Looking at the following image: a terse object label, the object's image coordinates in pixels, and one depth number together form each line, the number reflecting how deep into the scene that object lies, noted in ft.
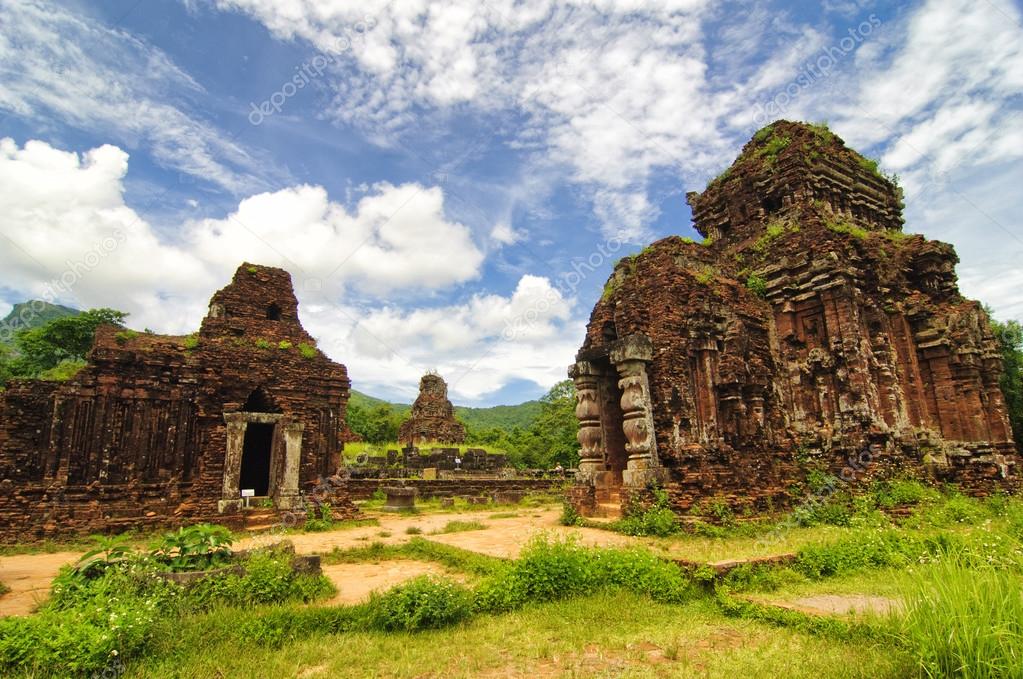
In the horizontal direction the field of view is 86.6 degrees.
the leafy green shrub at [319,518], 42.87
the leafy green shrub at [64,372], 43.65
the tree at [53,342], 132.77
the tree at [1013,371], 79.97
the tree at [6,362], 123.84
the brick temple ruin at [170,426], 40.91
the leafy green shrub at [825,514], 35.81
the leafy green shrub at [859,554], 22.39
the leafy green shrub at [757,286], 48.85
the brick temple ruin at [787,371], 38.34
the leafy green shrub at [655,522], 32.89
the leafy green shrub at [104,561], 19.12
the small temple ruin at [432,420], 135.74
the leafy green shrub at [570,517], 38.77
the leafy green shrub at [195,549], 20.35
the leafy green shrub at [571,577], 19.86
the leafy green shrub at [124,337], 47.20
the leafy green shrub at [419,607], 17.51
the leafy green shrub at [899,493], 37.70
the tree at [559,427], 129.18
